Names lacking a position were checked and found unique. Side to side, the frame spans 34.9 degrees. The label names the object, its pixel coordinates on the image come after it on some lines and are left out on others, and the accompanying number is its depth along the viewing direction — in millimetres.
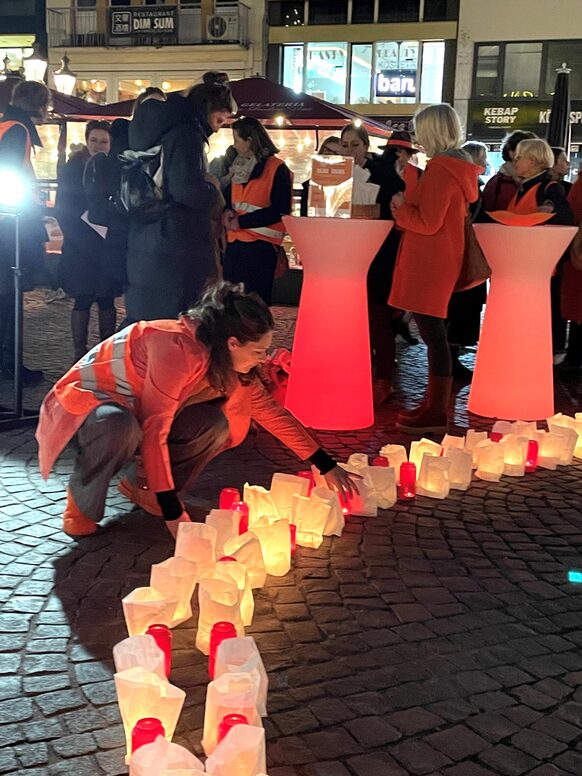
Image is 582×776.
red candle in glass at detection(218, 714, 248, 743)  2145
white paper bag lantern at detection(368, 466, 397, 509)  4332
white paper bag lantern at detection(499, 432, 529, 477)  4984
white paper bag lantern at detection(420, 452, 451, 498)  4551
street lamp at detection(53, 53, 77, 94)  18453
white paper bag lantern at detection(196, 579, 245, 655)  2836
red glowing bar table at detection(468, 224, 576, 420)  5918
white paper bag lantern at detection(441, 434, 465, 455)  4945
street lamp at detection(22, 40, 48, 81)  17156
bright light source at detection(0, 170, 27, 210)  5449
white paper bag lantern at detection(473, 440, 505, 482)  4871
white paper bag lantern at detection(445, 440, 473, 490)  4688
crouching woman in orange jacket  3504
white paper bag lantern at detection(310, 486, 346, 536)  3885
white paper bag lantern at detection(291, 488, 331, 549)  3863
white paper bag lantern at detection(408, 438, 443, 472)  4785
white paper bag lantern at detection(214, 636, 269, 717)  2400
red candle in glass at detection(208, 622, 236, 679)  2631
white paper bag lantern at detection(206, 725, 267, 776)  2053
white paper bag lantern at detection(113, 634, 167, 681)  2441
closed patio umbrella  11648
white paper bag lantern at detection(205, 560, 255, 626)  3076
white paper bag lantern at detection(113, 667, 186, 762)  2291
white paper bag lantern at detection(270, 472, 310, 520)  3930
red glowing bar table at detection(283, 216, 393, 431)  5500
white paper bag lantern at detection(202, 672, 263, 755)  2258
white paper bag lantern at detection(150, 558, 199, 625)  3031
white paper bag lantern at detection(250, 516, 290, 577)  3473
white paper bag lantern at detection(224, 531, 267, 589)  3283
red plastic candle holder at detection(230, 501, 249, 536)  3641
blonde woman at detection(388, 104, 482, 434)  5355
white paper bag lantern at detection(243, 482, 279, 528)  3867
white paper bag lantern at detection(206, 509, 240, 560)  3408
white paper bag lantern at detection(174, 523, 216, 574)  3225
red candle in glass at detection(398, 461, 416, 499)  4559
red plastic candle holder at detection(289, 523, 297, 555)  3670
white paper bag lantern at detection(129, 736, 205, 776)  1978
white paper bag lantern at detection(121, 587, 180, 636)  2838
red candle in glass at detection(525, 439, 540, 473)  5113
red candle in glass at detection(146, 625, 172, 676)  2604
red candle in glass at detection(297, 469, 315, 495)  4094
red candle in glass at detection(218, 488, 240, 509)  3920
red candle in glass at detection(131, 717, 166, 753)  2037
